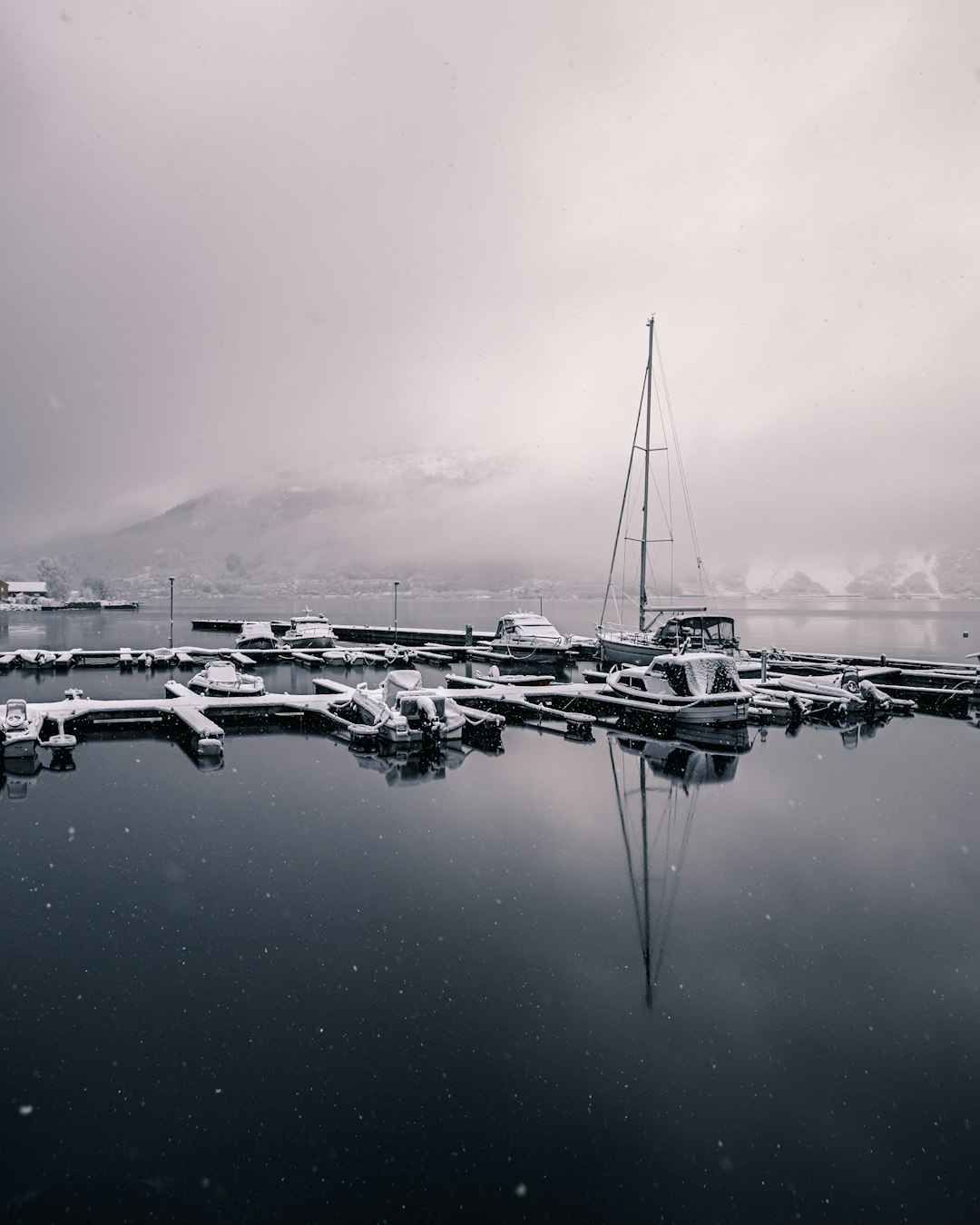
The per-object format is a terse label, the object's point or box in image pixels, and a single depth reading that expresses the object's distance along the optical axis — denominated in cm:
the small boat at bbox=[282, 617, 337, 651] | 5297
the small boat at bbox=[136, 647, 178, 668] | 4294
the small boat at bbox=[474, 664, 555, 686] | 3294
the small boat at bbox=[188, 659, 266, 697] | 2852
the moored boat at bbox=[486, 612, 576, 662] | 4584
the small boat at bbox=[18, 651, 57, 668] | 4212
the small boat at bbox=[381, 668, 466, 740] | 2275
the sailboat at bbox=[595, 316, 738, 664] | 3409
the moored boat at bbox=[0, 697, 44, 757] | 1948
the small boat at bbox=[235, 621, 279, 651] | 4975
